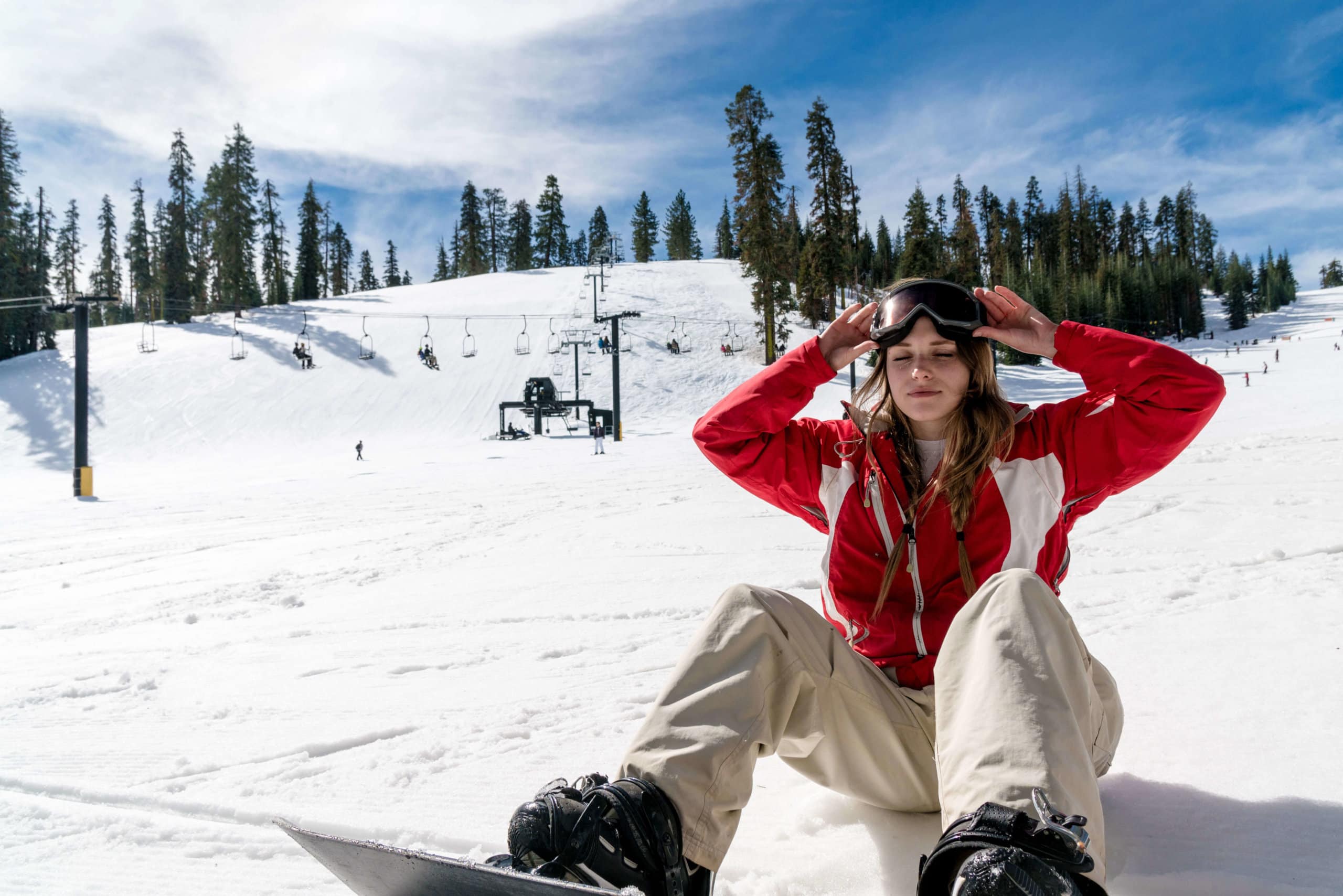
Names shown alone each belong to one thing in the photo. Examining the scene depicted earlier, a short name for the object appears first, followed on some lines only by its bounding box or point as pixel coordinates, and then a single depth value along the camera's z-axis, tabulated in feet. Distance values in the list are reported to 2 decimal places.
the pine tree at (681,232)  272.92
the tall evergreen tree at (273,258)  184.03
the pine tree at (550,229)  229.45
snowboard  3.75
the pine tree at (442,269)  257.34
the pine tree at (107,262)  199.11
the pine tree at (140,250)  176.55
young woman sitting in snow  4.12
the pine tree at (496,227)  236.02
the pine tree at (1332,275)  374.84
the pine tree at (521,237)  234.17
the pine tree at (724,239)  270.87
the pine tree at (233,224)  148.66
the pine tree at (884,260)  195.42
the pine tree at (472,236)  225.97
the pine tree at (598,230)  271.90
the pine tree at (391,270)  275.18
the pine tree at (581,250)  283.38
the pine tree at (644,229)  278.46
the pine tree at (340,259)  233.14
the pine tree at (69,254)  189.88
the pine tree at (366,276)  257.34
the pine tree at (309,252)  184.75
